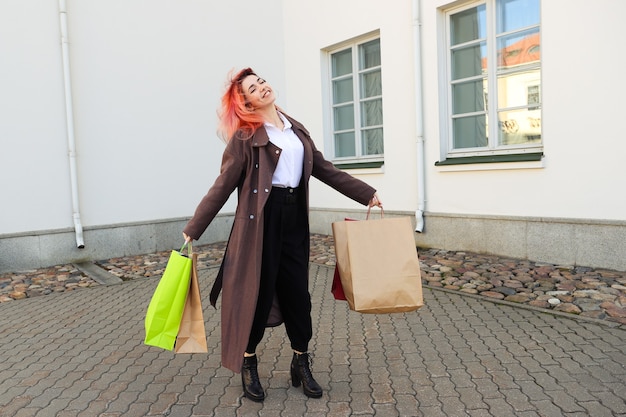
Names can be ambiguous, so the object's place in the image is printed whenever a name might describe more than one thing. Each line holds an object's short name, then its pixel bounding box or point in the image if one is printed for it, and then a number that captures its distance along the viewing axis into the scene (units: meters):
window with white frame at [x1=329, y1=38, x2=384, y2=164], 8.59
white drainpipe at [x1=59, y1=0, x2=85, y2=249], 7.48
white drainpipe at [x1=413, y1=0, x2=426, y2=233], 7.35
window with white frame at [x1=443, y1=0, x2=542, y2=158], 6.39
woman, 2.96
